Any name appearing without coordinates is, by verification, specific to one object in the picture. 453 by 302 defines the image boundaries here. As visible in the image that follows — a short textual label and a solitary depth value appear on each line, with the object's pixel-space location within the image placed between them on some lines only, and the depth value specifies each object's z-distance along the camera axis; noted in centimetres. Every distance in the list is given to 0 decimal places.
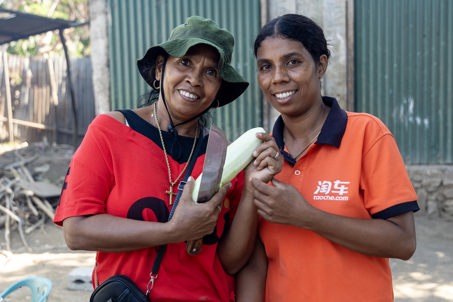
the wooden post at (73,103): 964
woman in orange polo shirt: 177
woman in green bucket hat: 181
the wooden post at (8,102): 1121
